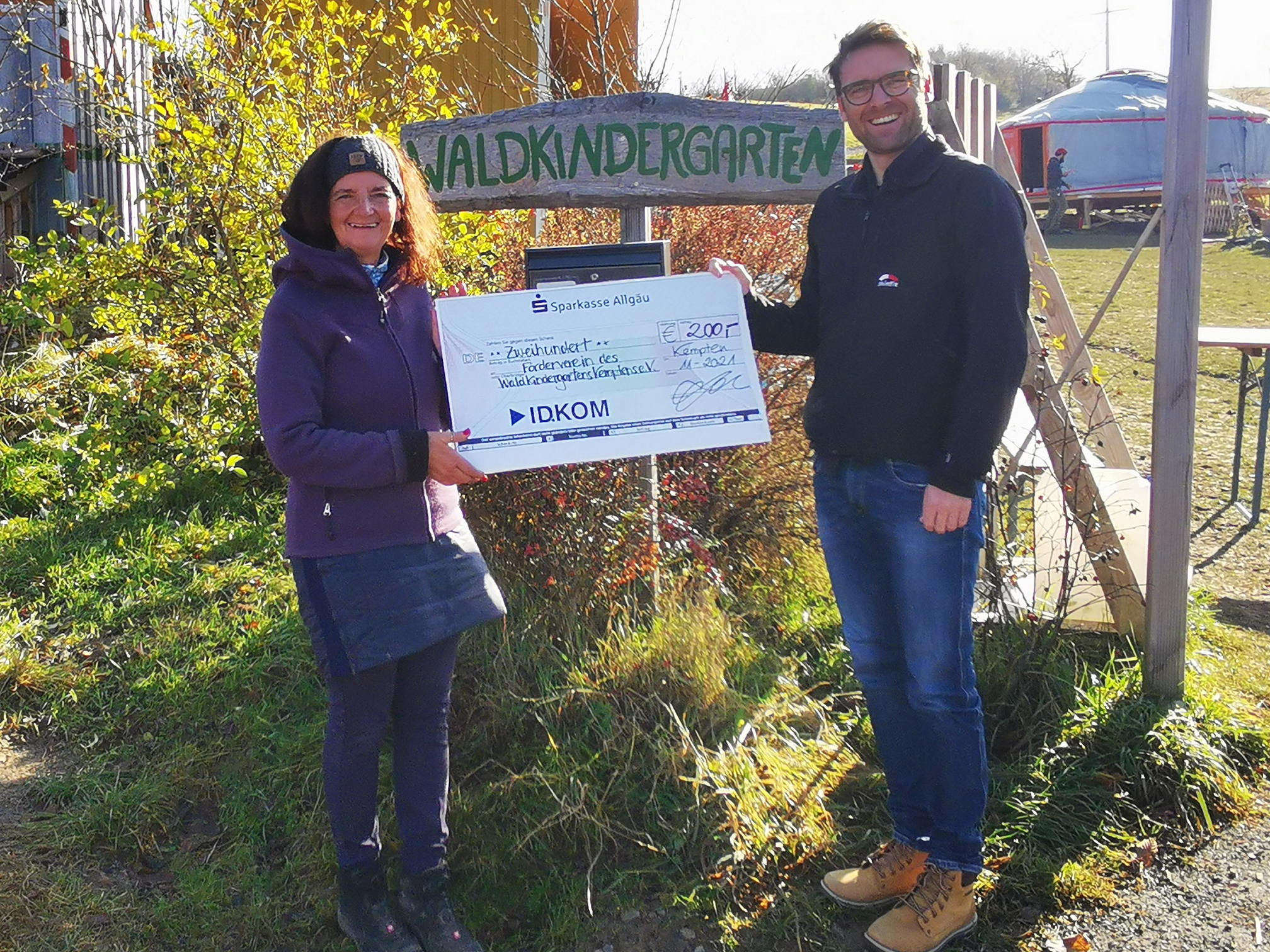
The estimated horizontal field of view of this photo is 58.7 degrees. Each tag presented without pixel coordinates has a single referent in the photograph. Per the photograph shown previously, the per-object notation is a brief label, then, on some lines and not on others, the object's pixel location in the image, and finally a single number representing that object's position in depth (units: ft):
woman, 7.98
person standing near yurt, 79.66
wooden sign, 10.89
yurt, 82.64
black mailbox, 9.84
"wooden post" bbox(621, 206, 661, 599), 11.41
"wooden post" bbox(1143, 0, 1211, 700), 11.37
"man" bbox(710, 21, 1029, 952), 7.97
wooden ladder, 12.23
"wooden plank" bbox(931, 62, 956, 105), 12.39
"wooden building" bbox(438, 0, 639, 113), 22.22
